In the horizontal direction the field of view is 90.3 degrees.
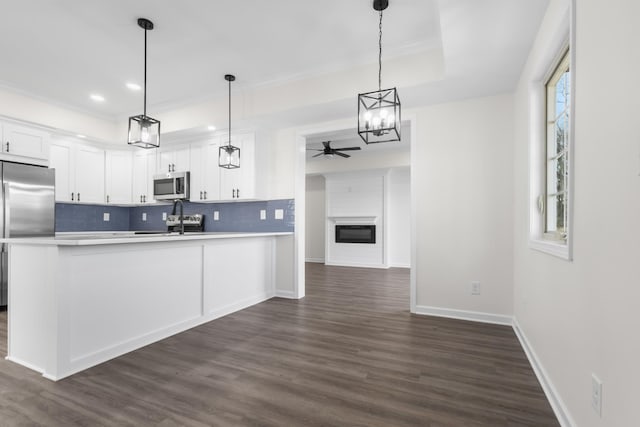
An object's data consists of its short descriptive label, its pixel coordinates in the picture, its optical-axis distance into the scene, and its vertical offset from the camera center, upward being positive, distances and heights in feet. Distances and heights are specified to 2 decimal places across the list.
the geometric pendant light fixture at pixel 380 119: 7.45 +2.22
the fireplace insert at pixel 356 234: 24.76 -1.67
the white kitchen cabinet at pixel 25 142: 12.63 +2.87
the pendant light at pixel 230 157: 12.33 +2.21
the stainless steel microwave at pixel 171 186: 15.48 +1.29
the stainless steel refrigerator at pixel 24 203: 12.44 +0.29
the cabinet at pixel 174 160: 15.84 +2.61
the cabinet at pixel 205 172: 14.99 +1.91
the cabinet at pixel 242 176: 14.06 +1.64
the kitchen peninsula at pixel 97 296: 6.71 -2.09
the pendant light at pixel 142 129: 9.00 +2.38
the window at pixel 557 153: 6.74 +1.42
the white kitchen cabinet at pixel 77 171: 14.84 +1.95
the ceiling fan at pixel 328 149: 19.96 +3.96
